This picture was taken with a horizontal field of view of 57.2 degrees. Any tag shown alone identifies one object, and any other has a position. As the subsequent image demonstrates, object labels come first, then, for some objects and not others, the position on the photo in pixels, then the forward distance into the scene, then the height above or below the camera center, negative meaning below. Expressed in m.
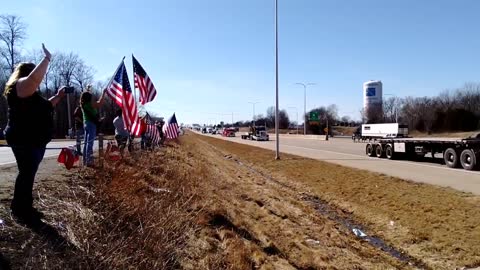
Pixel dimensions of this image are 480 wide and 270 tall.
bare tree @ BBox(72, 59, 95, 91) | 84.03 +9.40
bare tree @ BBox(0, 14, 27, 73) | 64.38 +11.58
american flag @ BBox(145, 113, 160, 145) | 21.21 -0.38
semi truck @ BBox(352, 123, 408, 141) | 61.09 -1.04
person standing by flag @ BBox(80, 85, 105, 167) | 9.57 +0.15
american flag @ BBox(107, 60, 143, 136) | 10.21 +0.73
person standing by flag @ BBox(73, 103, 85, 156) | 11.46 +0.10
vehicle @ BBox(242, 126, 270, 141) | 75.81 -1.61
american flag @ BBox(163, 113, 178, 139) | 27.67 -0.14
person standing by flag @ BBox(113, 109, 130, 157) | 13.36 -0.14
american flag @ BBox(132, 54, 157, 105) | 13.24 +1.33
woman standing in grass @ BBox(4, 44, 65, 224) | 4.68 -0.03
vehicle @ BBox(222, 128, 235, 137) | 111.94 -1.76
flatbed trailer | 19.64 -1.42
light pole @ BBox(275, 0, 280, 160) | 27.60 +3.68
